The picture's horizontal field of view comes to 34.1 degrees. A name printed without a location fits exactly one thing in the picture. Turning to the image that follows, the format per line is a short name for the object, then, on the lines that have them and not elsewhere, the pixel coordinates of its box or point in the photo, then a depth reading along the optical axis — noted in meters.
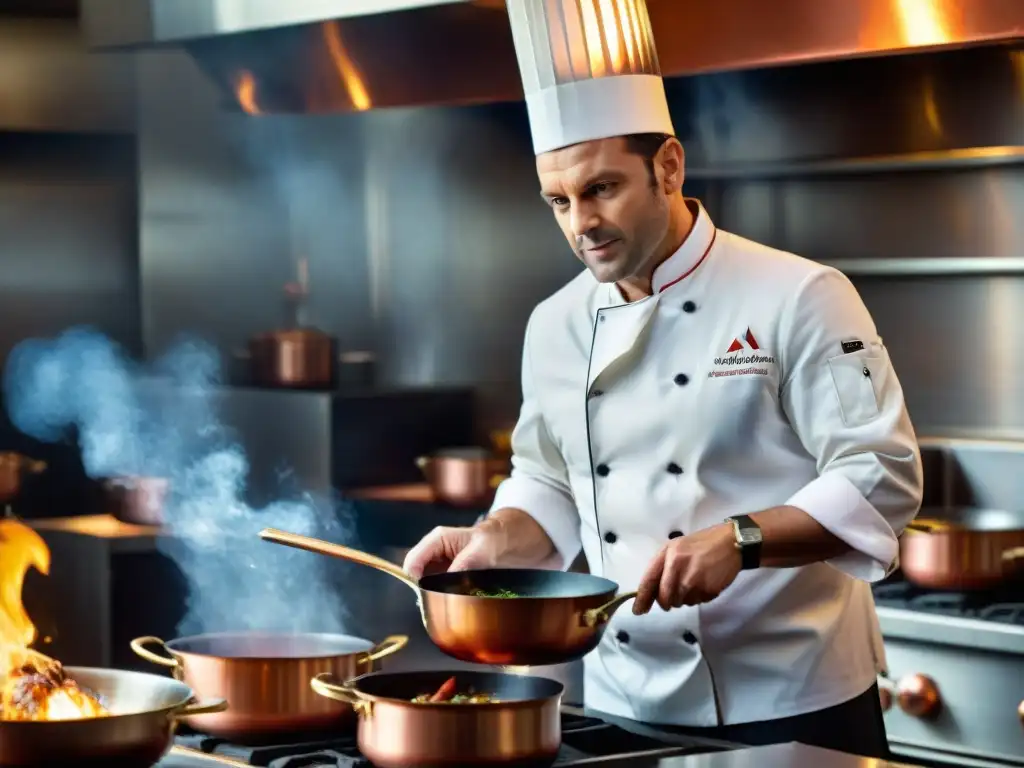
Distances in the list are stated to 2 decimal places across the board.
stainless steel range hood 3.21
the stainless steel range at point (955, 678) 3.12
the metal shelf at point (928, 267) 3.77
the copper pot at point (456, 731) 1.77
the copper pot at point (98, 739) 1.74
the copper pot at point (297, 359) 4.79
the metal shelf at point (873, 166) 3.76
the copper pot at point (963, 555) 3.28
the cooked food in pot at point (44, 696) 1.88
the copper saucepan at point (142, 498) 4.44
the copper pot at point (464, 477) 4.24
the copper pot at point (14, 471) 4.49
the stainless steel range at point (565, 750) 1.93
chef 2.22
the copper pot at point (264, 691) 2.05
